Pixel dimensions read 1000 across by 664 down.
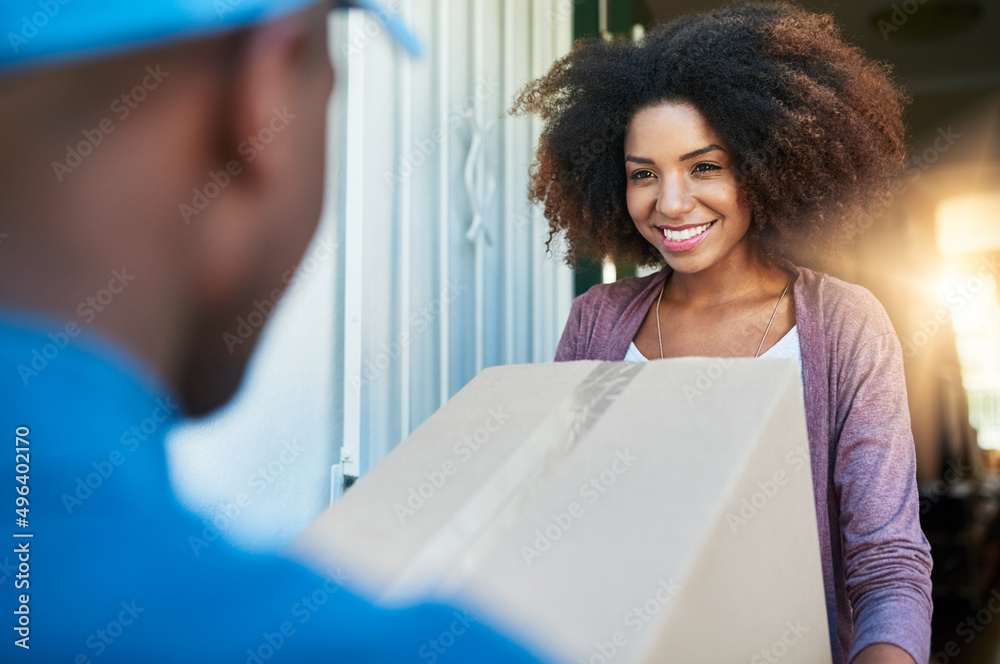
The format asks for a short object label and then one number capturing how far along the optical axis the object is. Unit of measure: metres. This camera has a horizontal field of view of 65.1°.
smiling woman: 1.10
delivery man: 0.95
